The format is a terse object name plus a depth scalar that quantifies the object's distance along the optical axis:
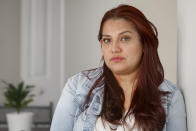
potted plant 3.06
